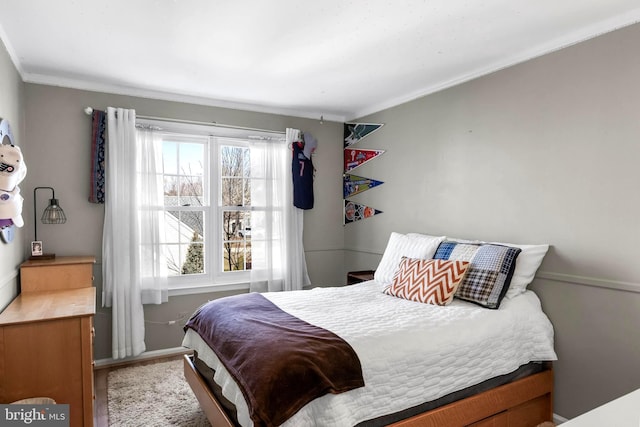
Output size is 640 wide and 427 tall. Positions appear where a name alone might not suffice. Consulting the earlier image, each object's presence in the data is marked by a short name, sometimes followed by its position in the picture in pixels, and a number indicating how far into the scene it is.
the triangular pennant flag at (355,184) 4.22
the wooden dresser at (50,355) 2.01
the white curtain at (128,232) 3.36
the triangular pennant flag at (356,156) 4.21
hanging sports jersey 4.23
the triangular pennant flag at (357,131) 4.20
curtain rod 3.33
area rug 2.49
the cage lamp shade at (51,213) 3.07
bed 1.77
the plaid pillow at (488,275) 2.41
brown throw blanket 1.56
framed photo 3.05
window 3.78
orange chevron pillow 2.50
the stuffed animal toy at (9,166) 2.14
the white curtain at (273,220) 4.10
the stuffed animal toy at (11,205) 2.21
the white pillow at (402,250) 3.04
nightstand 3.74
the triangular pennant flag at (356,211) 4.23
